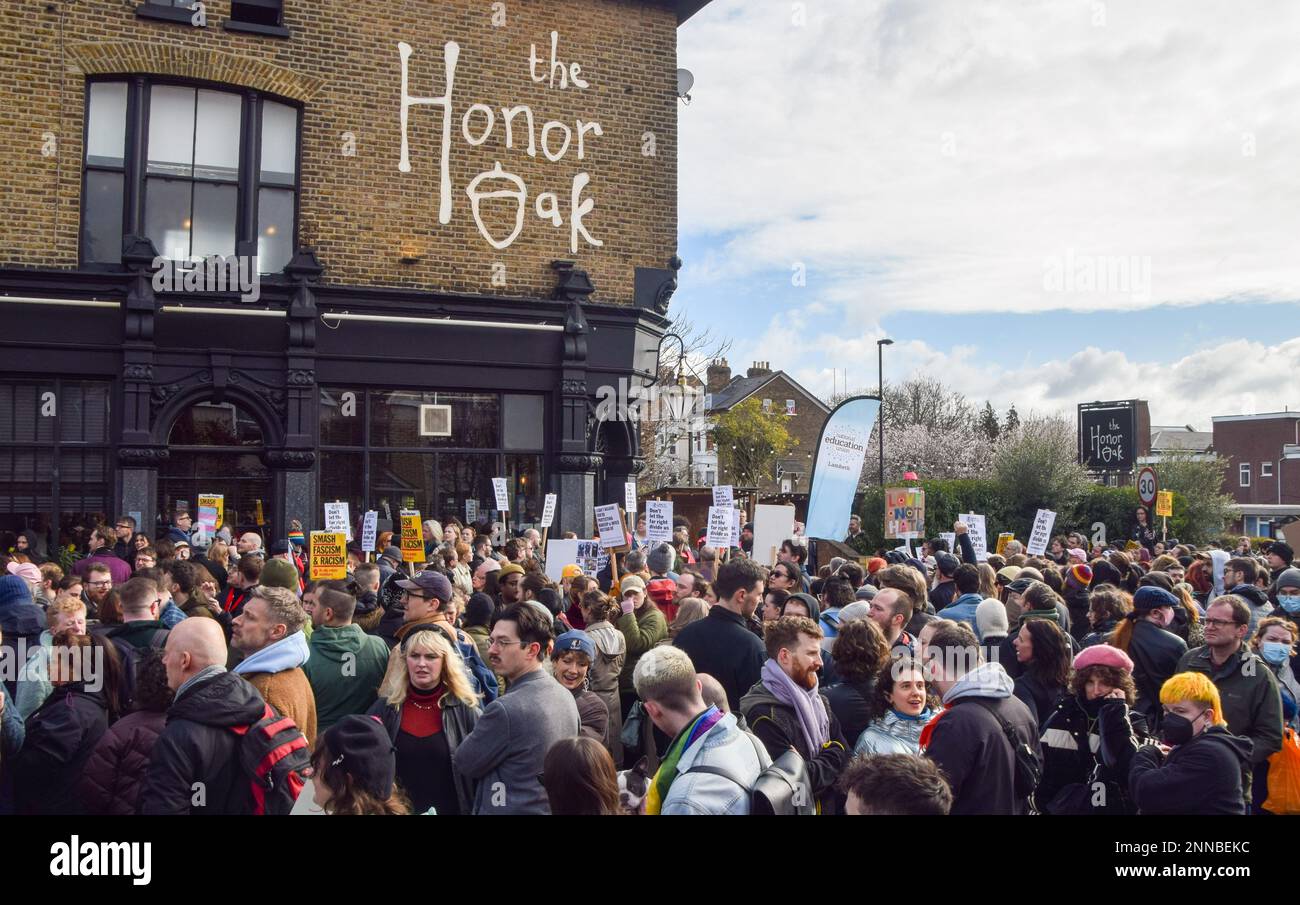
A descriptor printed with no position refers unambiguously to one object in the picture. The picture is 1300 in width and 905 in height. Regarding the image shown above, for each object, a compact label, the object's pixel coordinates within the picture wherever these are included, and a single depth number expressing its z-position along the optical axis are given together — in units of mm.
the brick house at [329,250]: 15578
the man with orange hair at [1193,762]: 4320
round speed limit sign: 24500
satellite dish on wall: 19531
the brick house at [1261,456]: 70938
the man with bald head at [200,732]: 4035
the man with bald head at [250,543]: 11758
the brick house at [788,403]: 71125
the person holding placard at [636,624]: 7402
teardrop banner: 13344
